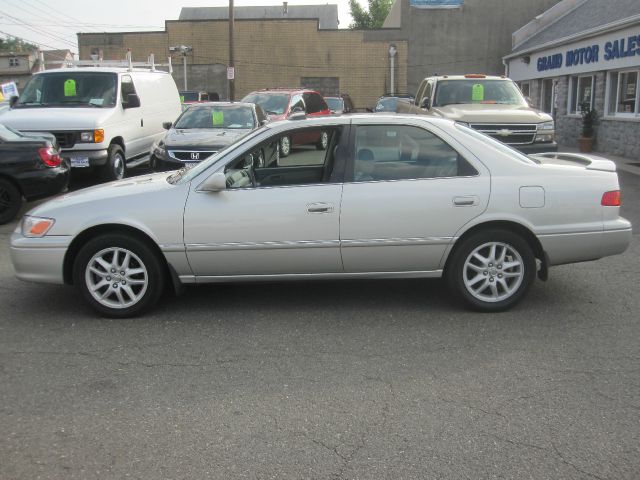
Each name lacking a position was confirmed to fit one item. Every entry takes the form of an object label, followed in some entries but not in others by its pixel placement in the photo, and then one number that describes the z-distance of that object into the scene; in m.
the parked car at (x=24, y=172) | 9.16
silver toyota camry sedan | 5.05
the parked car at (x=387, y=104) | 22.88
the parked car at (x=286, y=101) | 15.77
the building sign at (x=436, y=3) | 37.72
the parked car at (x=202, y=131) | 10.57
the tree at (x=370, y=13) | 76.12
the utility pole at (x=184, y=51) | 40.16
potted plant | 18.56
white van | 11.15
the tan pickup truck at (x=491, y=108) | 11.38
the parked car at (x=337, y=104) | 25.12
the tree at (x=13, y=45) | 98.22
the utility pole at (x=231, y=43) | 31.48
